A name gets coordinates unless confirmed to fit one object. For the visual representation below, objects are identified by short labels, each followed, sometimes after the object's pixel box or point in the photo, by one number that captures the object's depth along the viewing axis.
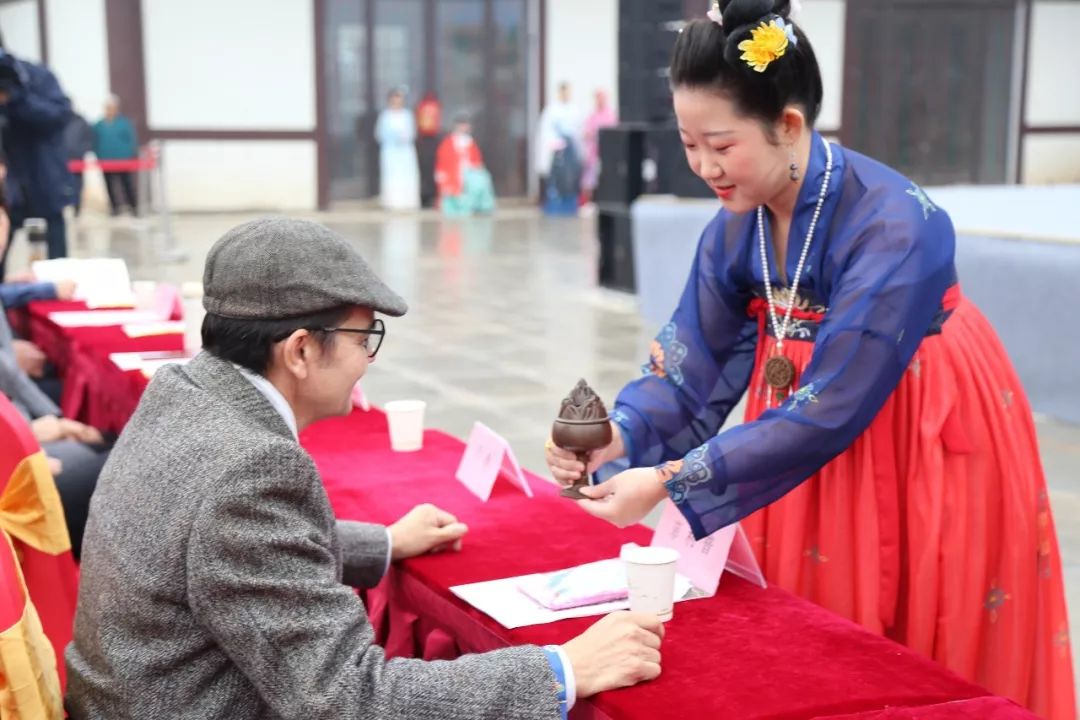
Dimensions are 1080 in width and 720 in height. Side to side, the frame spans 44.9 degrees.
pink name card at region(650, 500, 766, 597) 1.76
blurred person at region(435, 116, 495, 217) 16.91
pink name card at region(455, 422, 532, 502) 2.22
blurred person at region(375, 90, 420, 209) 17.11
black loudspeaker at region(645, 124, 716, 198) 7.54
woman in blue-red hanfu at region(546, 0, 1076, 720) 1.71
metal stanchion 10.91
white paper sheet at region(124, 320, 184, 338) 3.74
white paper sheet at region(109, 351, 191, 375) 3.30
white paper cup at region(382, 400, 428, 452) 2.58
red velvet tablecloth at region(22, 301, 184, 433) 3.36
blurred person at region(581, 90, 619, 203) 16.69
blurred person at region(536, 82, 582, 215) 16.77
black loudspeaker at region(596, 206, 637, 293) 8.67
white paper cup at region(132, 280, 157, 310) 4.15
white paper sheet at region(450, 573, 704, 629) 1.64
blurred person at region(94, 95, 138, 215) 14.95
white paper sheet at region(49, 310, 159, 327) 3.94
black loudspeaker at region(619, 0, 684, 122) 8.38
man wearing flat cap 1.33
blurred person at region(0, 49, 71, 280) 6.83
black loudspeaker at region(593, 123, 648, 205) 8.49
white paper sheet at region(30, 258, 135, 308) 4.36
